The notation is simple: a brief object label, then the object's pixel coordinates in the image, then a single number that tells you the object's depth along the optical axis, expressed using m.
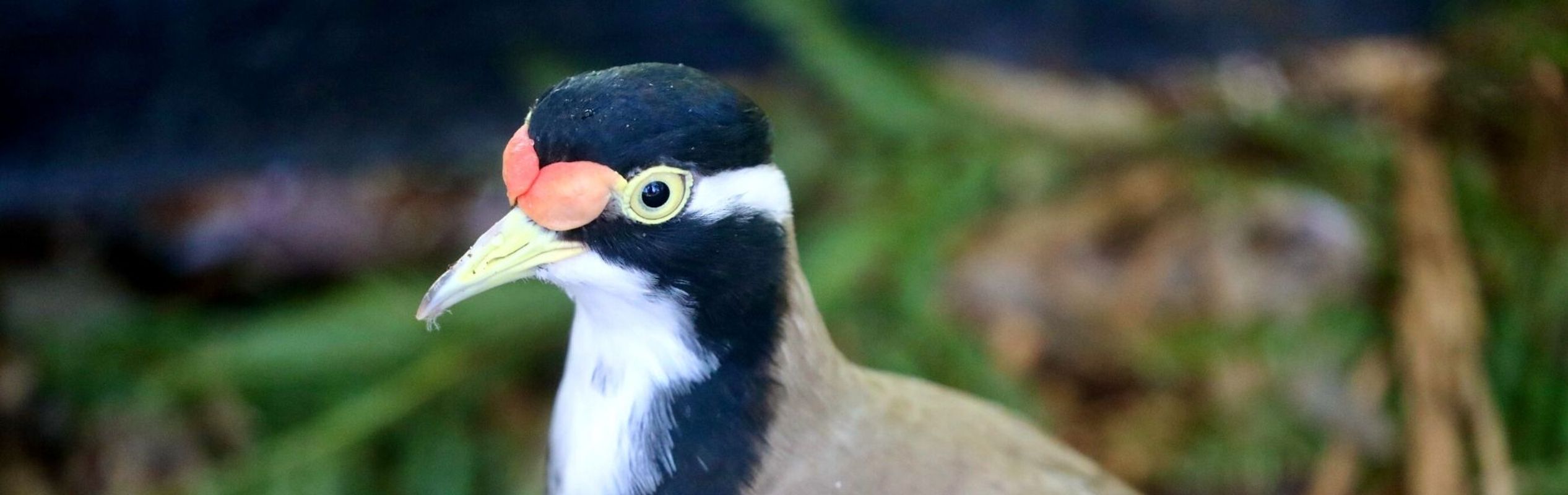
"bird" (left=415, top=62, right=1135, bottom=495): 1.72
